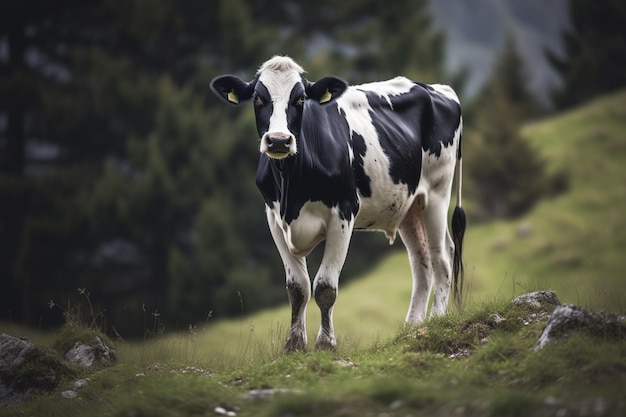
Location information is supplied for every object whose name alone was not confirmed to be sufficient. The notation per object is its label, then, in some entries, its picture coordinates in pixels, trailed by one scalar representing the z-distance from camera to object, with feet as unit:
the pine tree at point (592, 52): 317.63
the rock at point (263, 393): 45.21
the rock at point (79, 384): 52.90
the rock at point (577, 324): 47.50
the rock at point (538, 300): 57.72
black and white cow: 57.57
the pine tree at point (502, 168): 207.41
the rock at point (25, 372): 54.60
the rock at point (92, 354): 58.54
